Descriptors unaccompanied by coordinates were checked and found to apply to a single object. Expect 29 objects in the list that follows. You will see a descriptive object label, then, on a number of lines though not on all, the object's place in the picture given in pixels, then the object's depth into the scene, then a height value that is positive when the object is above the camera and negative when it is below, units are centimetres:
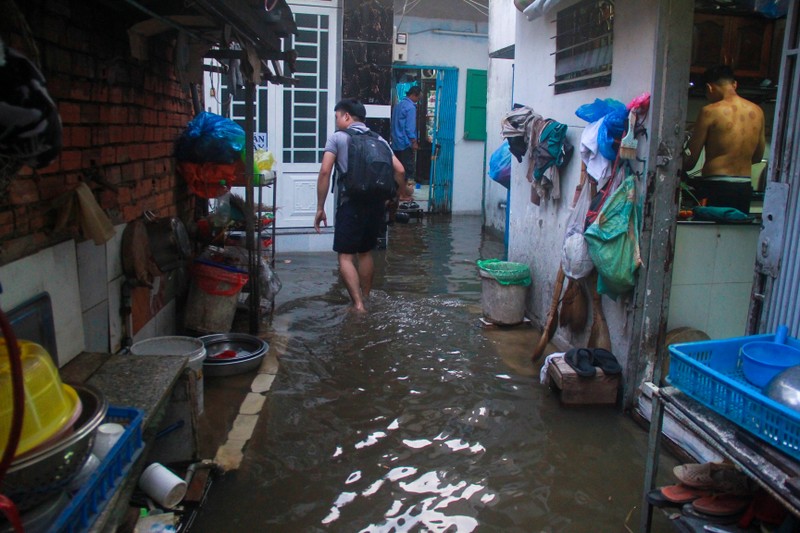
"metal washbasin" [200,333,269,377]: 489 -156
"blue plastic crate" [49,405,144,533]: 201 -112
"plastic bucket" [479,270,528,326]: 623 -134
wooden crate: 455 -155
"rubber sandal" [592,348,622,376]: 455 -139
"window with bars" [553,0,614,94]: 493 +96
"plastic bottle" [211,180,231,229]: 606 -55
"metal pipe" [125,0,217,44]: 334 +78
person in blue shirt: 1280 +67
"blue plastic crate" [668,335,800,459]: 226 -86
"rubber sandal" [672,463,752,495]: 288 -140
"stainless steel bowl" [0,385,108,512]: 189 -96
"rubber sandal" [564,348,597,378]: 449 -140
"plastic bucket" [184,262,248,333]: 536 -119
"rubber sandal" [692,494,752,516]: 279 -145
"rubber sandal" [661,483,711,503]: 291 -147
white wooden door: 951 +63
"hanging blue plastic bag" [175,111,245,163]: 551 +11
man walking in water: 643 -57
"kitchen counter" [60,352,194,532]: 290 -113
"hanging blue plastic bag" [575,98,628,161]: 444 +30
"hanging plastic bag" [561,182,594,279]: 472 -60
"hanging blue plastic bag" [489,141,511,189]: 777 -4
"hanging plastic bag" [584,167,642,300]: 432 -47
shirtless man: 489 +22
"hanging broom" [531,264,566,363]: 546 -138
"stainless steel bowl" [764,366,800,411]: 235 -80
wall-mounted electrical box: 1289 +220
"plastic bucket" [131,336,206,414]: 423 -132
